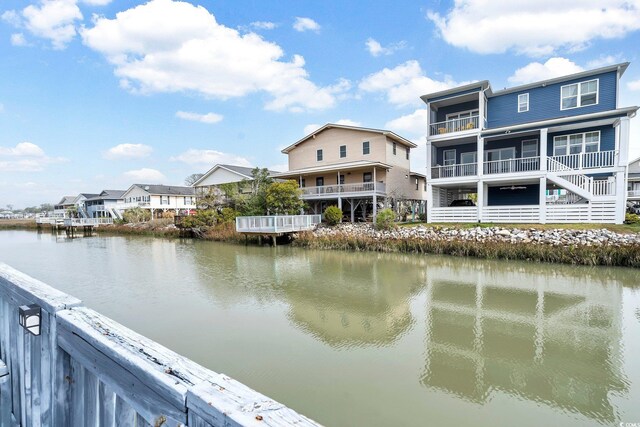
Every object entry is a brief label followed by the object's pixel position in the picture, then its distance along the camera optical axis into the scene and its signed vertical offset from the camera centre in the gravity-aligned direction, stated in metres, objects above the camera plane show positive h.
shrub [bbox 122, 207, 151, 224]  43.12 -1.17
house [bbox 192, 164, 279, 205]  35.05 +3.42
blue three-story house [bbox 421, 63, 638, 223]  16.73 +3.50
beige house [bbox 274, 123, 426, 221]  25.42 +3.01
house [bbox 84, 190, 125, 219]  52.09 +0.57
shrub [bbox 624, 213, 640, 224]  17.20 -0.76
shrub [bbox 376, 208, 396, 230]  19.89 -0.85
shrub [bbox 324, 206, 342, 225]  23.61 -0.62
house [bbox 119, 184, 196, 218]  48.19 +1.37
